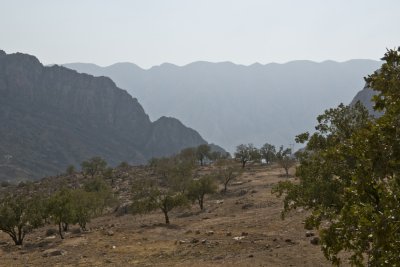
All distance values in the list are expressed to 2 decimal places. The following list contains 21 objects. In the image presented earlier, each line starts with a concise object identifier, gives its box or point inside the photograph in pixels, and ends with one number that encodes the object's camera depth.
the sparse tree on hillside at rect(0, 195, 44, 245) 48.53
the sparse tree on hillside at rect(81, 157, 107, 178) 126.75
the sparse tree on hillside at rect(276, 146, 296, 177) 92.00
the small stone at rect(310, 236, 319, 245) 31.89
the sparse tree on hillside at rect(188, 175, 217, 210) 65.44
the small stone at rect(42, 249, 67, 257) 39.78
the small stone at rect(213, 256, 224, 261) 30.95
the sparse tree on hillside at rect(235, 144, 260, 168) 117.12
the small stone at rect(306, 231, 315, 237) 35.08
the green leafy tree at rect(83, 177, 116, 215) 68.54
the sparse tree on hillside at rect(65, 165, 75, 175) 141.75
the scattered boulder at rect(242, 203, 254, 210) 60.88
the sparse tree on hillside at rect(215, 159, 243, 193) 81.59
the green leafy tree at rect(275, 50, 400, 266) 8.71
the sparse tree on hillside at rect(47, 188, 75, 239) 51.00
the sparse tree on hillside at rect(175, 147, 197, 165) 135.88
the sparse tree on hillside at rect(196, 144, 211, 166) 141.12
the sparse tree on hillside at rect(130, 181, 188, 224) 55.84
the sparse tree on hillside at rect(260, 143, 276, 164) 122.59
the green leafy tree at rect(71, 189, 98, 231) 53.81
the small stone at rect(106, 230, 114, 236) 48.48
